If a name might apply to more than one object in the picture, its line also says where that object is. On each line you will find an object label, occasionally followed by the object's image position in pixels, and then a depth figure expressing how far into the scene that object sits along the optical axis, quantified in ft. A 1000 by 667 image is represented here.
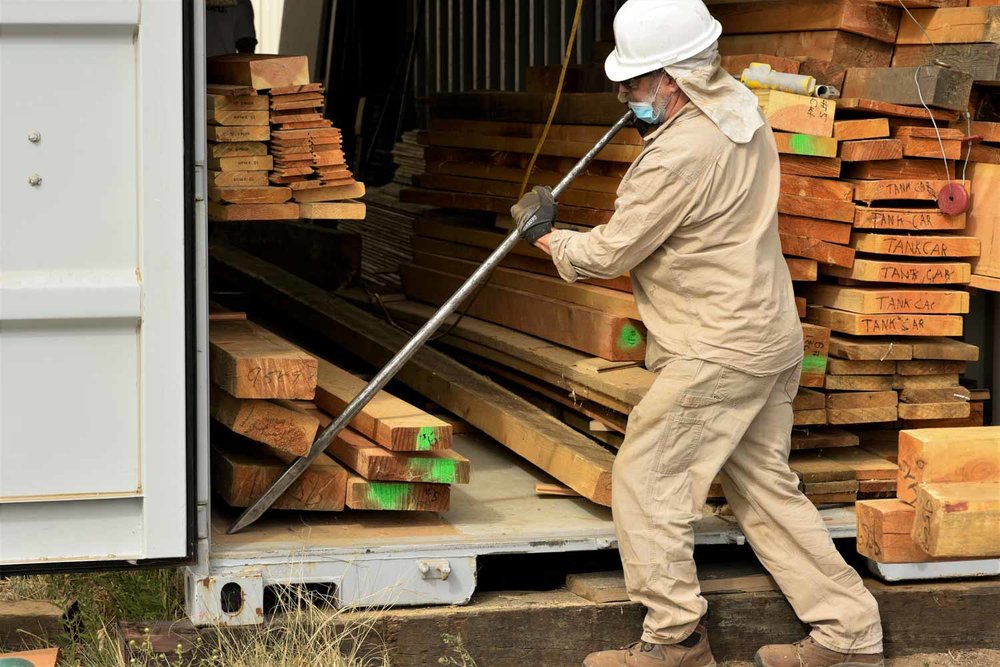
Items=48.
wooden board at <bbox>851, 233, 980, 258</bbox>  29.00
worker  24.93
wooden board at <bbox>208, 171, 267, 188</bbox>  26.58
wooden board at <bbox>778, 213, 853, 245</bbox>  29.28
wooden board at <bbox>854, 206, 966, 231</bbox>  28.98
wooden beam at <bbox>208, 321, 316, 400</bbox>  25.64
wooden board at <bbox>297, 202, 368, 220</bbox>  26.95
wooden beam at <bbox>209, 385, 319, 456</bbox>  26.05
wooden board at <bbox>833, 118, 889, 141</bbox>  28.89
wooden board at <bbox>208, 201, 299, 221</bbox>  26.49
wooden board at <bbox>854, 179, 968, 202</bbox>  28.98
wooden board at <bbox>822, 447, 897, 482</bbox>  29.76
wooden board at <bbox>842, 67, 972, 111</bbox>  28.84
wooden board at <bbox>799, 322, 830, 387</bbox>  29.07
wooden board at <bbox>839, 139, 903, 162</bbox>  28.79
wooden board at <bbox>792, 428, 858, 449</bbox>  30.01
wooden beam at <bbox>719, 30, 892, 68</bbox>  30.63
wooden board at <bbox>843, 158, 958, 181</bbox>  29.18
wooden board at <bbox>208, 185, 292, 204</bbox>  26.51
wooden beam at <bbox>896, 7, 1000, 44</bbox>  29.41
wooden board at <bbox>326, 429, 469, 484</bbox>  27.02
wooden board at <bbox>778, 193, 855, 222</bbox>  29.05
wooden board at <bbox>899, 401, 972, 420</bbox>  29.90
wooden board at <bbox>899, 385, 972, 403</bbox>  29.99
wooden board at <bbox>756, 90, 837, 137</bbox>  28.89
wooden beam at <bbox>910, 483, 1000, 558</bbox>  23.61
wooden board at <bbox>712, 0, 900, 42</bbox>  30.34
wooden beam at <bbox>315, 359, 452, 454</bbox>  26.88
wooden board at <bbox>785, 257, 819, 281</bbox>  29.53
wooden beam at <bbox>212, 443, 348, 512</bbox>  26.93
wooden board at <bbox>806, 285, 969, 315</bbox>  29.23
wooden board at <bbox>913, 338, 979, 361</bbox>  29.62
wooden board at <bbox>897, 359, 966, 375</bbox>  29.90
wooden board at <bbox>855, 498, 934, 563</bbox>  25.57
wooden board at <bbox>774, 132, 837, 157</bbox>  28.98
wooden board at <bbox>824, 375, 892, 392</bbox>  29.51
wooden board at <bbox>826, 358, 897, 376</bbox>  29.53
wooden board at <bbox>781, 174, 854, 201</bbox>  29.16
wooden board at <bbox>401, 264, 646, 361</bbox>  30.77
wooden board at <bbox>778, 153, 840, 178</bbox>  29.30
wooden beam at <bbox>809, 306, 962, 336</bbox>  29.21
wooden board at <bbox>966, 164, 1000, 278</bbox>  29.21
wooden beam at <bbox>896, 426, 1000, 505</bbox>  24.74
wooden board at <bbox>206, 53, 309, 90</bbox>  26.45
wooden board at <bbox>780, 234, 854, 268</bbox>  29.23
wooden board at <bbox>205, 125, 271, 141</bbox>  26.54
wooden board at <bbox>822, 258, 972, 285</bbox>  29.12
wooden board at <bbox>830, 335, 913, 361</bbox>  29.16
